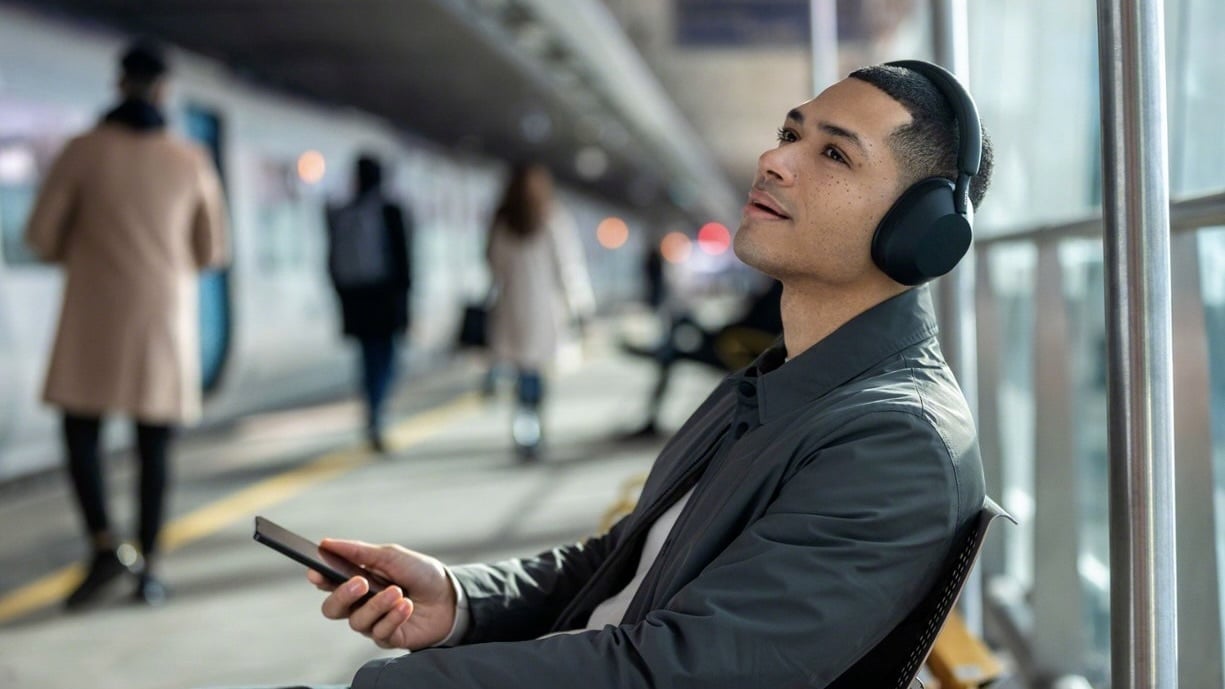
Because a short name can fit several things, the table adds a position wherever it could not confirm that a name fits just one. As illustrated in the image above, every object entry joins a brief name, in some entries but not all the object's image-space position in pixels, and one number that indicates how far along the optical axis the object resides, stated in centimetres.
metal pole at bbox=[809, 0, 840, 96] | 648
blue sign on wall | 1136
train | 755
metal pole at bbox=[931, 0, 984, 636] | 352
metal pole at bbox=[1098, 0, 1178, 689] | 153
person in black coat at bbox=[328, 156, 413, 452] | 806
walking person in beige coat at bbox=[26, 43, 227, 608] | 473
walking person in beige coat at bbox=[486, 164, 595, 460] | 812
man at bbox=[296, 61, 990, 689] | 144
